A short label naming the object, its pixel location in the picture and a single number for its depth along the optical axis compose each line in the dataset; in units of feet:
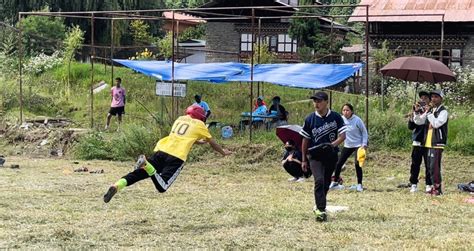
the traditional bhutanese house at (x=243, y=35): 127.24
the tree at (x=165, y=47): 103.35
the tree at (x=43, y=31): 111.45
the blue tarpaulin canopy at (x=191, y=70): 63.67
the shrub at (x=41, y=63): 90.79
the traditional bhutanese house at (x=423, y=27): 98.63
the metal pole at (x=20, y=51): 65.46
